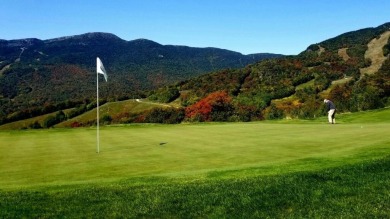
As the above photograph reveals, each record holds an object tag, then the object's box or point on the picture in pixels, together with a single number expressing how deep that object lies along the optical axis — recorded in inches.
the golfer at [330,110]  1243.8
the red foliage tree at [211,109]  3405.5
